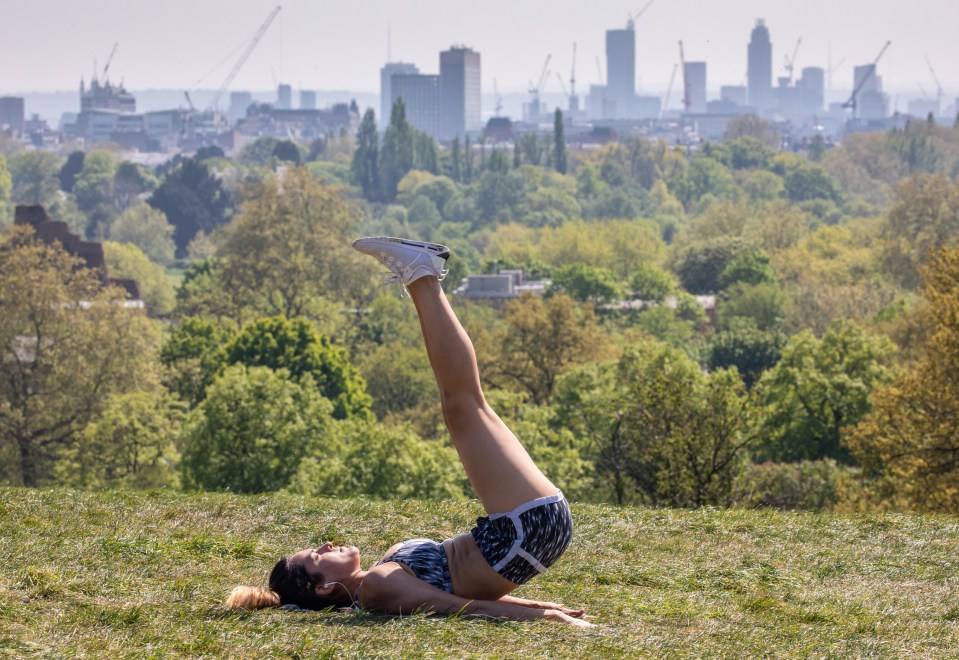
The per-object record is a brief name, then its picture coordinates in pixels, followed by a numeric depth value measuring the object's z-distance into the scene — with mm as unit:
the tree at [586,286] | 73438
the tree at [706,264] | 89188
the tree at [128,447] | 35594
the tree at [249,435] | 29969
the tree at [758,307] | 72981
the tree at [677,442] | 19953
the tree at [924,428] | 21766
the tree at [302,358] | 47656
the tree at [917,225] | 69500
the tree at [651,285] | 79125
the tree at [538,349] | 43156
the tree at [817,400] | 35406
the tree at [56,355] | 39219
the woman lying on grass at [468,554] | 7520
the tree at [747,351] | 61156
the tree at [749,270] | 81750
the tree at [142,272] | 90250
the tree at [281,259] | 62000
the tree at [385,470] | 27719
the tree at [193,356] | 46438
